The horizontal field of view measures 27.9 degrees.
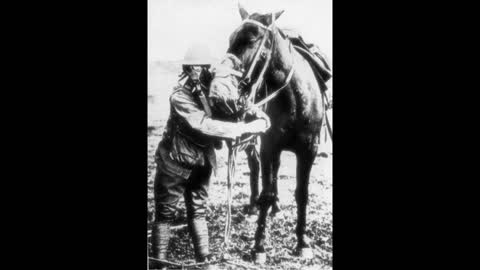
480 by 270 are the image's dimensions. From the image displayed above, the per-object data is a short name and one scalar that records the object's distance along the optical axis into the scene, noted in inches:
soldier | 318.3
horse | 316.5
